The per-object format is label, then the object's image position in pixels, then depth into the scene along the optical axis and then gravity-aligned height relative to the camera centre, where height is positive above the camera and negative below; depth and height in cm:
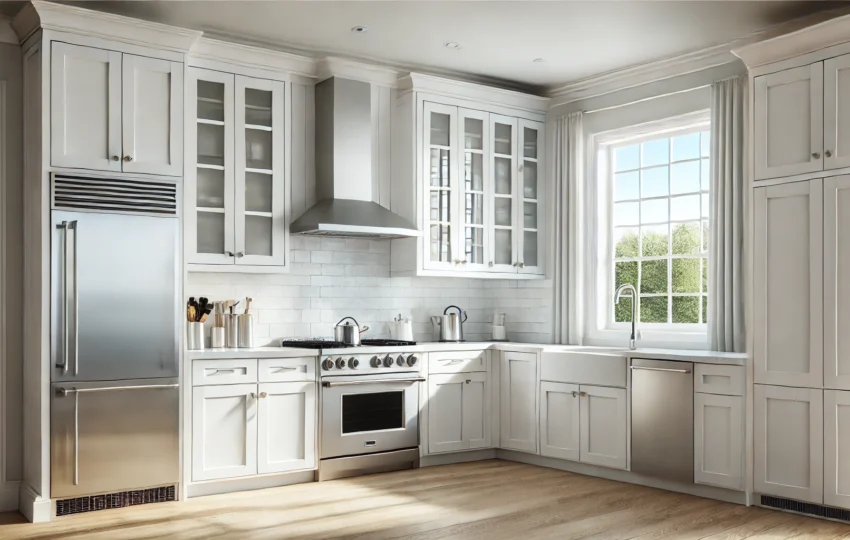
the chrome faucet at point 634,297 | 587 -19
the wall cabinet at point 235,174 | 544 +64
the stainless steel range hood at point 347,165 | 580 +75
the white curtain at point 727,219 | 545 +34
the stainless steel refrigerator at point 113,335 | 466 -38
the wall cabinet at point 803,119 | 457 +86
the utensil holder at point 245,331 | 568 -42
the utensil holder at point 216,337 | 557 -46
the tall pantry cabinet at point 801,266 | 454 +3
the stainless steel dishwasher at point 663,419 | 516 -95
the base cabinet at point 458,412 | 610 -106
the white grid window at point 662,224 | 599 +35
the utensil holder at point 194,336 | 543 -44
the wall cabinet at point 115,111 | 472 +93
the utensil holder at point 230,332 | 564 -43
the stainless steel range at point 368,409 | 560 -98
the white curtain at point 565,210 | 659 +48
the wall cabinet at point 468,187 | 621 +65
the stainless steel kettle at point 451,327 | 669 -46
